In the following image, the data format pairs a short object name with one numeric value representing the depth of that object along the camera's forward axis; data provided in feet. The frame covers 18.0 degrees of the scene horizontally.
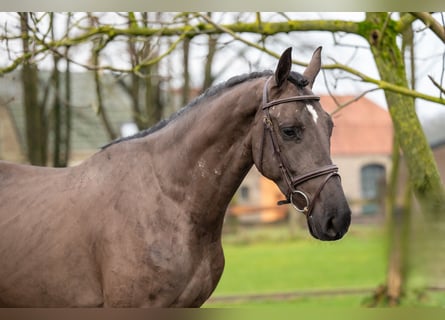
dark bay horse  24.28
